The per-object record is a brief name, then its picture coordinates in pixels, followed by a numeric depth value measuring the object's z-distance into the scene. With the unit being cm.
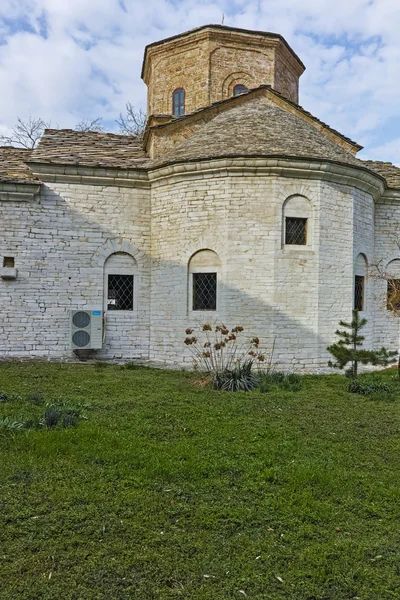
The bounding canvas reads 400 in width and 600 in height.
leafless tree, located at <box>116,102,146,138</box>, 3025
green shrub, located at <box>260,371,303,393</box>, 908
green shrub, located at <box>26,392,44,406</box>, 710
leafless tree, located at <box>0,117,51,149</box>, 2839
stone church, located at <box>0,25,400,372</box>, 1134
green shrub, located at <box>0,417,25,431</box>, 557
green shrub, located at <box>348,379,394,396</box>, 899
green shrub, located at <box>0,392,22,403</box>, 716
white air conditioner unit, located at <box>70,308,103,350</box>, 1205
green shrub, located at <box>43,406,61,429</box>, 589
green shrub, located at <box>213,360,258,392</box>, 892
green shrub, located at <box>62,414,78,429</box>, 594
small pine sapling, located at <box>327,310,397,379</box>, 904
